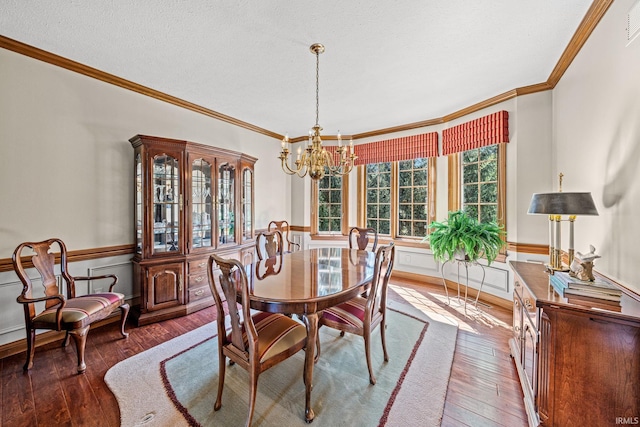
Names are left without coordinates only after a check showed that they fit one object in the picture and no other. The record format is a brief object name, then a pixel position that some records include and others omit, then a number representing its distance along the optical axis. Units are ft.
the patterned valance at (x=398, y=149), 13.79
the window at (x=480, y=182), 11.05
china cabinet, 9.50
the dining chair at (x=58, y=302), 6.77
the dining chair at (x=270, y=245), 10.08
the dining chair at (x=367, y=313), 6.41
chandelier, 8.25
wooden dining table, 5.31
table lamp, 5.18
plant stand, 10.37
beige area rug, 5.33
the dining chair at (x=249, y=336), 4.87
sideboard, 3.96
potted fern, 9.85
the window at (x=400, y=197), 14.44
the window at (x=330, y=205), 17.06
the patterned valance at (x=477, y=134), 10.66
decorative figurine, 4.75
